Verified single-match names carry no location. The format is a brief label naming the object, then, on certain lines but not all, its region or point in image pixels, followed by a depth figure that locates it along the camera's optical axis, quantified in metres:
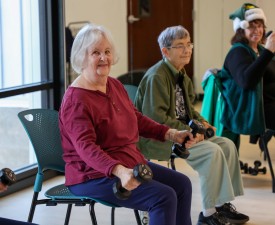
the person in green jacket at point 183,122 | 4.02
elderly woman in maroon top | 3.01
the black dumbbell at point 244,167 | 5.50
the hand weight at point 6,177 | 2.69
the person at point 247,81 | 4.84
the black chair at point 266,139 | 4.97
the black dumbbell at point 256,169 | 5.42
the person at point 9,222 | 2.56
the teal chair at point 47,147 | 3.31
